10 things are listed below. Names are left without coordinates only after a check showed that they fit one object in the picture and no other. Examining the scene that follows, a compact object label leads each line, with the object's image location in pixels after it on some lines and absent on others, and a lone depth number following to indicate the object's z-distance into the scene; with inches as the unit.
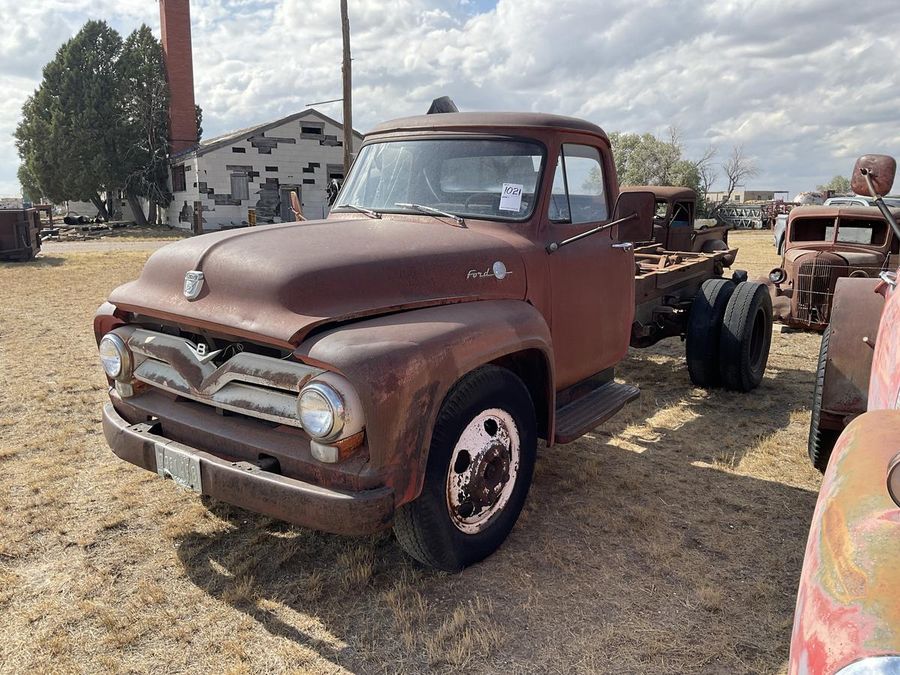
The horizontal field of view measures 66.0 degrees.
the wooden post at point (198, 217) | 1005.2
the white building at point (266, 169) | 1082.7
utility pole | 593.9
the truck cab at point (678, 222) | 436.5
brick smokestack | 1285.7
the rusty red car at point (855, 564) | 46.3
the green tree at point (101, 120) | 1297.1
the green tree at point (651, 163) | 1674.5
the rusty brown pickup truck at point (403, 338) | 100.3
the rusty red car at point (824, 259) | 343.3
